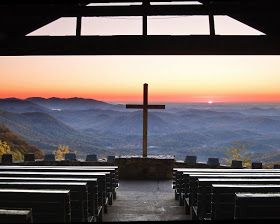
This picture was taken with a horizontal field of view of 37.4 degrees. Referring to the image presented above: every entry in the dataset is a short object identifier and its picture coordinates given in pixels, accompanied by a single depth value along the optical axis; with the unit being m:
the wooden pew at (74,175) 6.66
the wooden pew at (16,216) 2.50
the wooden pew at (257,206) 3.89
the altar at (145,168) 11.73
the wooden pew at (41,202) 4.45
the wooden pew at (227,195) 5.17
